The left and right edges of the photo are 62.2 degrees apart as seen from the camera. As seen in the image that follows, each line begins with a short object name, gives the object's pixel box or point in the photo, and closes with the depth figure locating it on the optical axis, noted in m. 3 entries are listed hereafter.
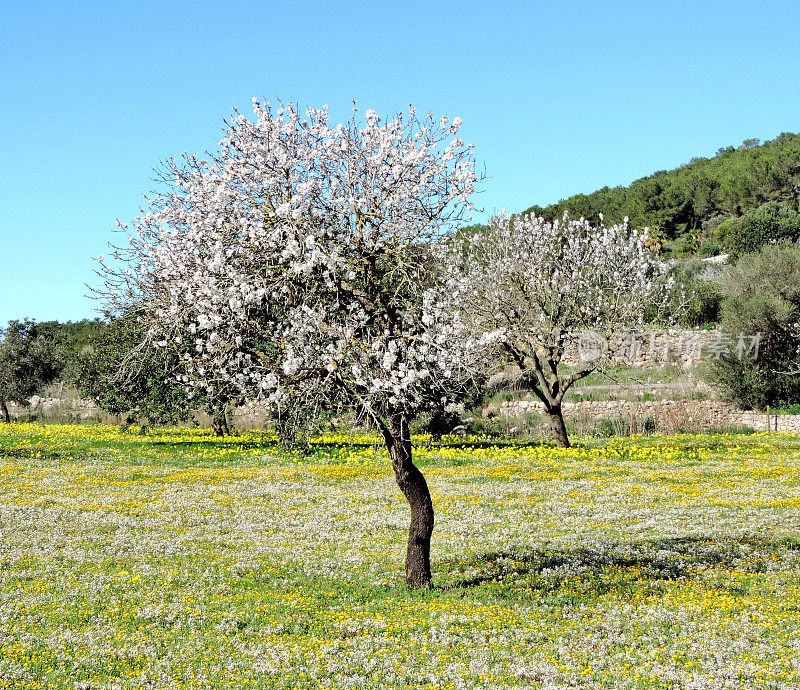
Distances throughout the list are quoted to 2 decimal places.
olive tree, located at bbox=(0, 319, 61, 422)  58.84
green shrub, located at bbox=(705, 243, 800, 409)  43.28
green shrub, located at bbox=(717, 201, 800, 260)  78.19
